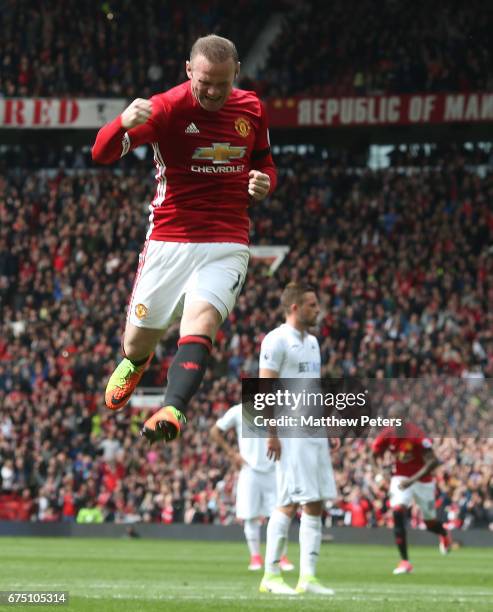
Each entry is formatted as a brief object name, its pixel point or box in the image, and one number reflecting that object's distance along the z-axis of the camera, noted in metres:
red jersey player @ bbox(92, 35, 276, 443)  7.57
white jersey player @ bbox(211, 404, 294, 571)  16.02
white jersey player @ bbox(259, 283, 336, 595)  11.78
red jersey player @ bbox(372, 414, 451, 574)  16.83
